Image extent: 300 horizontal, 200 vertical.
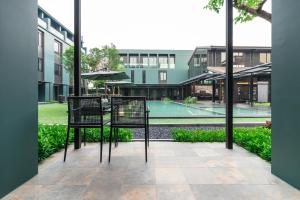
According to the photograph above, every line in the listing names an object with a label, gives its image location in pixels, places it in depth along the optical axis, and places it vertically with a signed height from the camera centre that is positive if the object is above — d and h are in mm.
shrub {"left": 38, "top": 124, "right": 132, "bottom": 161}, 3366 -719
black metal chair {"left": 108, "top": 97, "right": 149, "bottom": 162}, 3420 -237
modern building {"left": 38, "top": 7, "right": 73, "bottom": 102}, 26906 +4855
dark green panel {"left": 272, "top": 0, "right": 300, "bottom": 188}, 2301 +64
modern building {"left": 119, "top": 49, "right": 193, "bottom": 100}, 36281 +4152
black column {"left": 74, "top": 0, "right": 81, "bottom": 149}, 4004 +796
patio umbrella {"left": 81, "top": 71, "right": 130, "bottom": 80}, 8609 +833
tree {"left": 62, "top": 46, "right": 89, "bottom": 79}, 25059 +4113
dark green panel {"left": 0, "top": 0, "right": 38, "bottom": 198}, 2133 +48
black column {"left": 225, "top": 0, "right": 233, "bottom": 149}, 4035 +377
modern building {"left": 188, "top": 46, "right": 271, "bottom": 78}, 26312 +4731
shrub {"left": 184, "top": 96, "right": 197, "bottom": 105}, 20895 -324
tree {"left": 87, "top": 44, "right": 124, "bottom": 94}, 25000 +4315
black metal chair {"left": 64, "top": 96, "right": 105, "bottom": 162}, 3416 -226
